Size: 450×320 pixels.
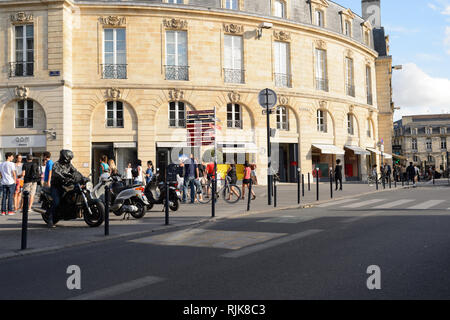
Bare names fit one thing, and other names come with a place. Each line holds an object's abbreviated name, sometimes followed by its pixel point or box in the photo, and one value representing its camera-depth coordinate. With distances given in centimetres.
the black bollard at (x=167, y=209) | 841
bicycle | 1333
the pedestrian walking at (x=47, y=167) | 1132
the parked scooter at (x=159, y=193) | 1121
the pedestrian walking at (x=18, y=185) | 1216
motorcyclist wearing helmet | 833
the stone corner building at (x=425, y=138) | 8956
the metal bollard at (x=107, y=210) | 710
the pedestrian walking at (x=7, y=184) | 1111
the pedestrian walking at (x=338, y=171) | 2017
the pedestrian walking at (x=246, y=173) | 1435
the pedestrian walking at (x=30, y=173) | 1139
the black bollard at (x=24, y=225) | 607
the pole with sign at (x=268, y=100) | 1263
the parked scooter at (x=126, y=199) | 956
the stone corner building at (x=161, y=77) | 2202
